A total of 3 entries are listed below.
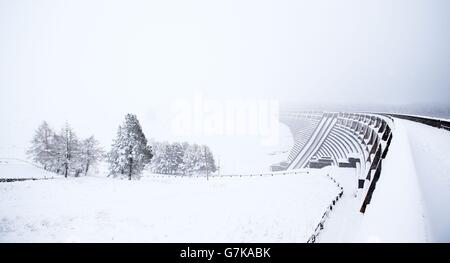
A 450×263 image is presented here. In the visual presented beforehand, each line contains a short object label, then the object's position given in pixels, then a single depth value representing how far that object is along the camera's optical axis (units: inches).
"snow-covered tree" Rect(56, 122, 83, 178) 1488.7
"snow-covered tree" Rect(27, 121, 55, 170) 1707.7
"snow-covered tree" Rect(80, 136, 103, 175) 1682.1
